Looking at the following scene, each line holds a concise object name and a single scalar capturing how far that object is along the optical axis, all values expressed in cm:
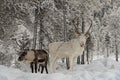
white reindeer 1284
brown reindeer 1484
